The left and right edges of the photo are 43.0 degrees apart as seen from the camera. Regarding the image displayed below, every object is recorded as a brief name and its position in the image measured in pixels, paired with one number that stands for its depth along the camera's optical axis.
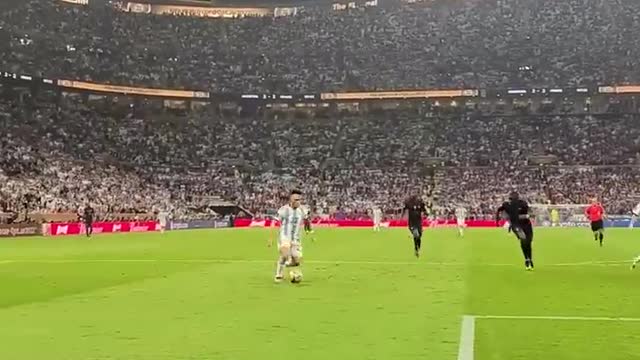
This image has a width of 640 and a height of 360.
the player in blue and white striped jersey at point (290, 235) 19.72
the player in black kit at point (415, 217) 29.62
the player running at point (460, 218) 51.16
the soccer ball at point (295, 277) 19.55
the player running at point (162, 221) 62.67
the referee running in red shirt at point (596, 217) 36.75
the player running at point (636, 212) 21.36
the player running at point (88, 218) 51.94
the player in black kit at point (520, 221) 23.70
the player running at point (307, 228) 48.50
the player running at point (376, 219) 58.97
